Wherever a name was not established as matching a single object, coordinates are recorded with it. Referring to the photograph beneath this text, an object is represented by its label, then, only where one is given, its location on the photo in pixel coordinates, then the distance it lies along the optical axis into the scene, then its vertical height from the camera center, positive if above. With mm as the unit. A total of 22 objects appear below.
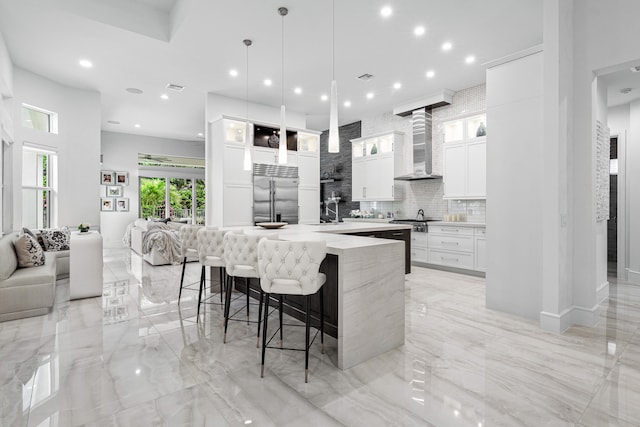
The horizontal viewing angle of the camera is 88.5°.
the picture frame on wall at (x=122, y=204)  9820 +245
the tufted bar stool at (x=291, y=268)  2297 -398
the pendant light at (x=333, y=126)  3182 +832
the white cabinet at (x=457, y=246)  5406 -617
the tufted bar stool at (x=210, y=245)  3375 -342
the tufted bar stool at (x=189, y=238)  3857 -309
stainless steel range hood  6570 +1459
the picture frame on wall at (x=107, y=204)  9609 +242
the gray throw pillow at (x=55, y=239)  5332 -445
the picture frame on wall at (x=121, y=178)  9773 +1021
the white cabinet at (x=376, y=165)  7168 +1059
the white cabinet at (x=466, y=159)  5715 +932
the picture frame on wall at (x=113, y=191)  9664 +632
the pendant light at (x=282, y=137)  3646 +852
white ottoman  4195 -711
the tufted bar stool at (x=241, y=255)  2852 -379
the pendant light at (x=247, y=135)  4469 +1477
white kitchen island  2410 -666
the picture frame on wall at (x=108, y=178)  9523 +1014
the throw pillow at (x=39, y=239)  5258 -426
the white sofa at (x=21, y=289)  3424 -821
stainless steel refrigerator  6348 +380
